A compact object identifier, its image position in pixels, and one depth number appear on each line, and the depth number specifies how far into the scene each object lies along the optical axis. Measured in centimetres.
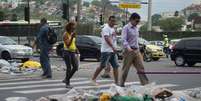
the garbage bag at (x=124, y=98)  946
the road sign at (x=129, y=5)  7262
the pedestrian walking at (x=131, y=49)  1397
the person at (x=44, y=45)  1852
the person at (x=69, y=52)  1584
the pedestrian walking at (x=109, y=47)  1552
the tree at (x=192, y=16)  13521
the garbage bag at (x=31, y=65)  2265
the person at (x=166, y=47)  4392
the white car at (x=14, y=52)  3031
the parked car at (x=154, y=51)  3625
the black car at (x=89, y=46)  3409
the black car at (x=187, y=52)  2834
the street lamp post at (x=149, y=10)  6388
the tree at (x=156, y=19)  14165
